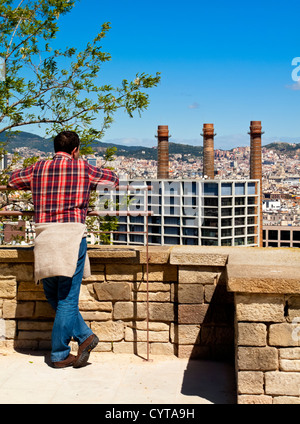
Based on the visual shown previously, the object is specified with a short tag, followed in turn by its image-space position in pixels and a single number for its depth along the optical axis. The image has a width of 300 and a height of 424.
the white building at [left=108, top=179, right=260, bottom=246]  88.81
